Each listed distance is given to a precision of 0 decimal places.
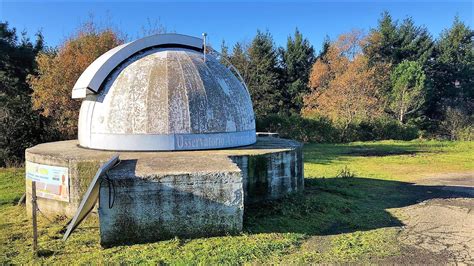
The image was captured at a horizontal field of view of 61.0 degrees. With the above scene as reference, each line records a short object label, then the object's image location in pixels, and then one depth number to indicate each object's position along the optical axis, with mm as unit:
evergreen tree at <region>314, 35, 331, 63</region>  47244
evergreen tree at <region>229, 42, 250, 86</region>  40469
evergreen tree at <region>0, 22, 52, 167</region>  21141
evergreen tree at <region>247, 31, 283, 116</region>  40094
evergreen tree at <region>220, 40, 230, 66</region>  42603
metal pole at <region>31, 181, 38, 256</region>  8010
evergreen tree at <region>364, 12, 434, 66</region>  45156
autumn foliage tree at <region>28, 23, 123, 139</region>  21609
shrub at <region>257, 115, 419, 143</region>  33219
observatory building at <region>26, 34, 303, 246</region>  8289
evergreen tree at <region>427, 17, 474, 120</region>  46062
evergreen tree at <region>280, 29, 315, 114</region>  43188
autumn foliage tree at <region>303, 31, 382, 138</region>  36562
